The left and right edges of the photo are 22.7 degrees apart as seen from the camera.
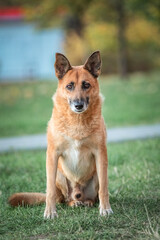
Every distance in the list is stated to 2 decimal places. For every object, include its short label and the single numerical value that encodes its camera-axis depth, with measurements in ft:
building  91.50
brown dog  14.15
